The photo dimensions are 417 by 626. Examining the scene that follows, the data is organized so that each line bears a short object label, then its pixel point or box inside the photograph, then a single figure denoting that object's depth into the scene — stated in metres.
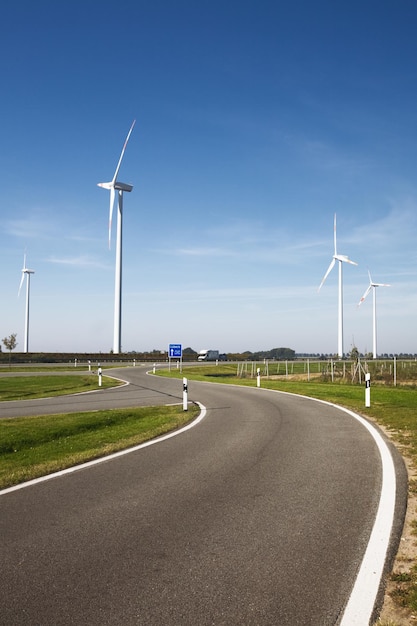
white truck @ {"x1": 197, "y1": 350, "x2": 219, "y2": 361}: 91.06
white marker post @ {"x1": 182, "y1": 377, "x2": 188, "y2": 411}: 16.42
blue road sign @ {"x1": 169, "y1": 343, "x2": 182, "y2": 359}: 43.17
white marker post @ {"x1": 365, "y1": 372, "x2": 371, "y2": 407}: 16.51
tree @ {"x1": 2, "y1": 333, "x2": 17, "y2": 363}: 63.78
